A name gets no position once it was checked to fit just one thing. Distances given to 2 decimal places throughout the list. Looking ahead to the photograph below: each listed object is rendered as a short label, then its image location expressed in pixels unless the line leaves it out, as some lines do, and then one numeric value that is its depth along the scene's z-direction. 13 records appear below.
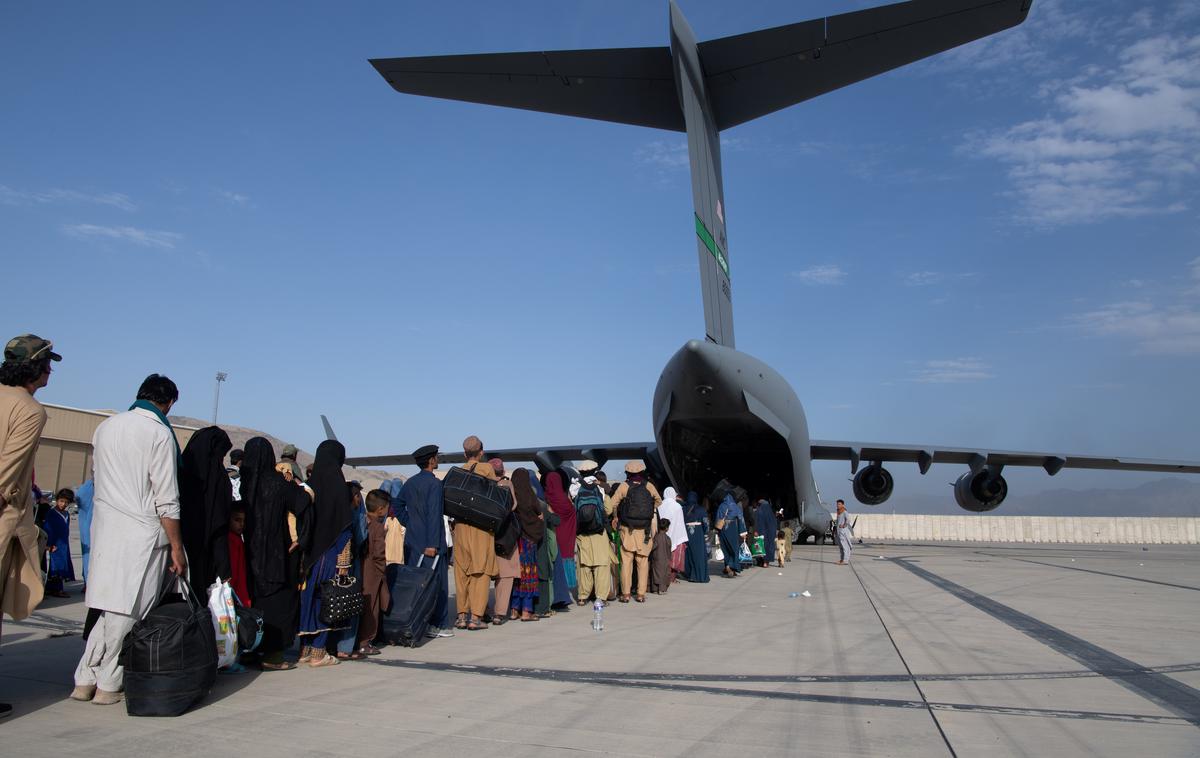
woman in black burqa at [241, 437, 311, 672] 4.61
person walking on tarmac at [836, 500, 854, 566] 13.81
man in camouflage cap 3.49
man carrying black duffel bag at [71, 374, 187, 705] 3.66
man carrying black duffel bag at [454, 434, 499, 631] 6.16
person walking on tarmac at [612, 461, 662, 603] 8.60
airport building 31.89
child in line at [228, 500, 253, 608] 4.77
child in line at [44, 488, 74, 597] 8.51
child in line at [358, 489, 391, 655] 5.20
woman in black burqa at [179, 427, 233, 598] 4.15
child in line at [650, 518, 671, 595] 9.48
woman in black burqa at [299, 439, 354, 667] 4.83
